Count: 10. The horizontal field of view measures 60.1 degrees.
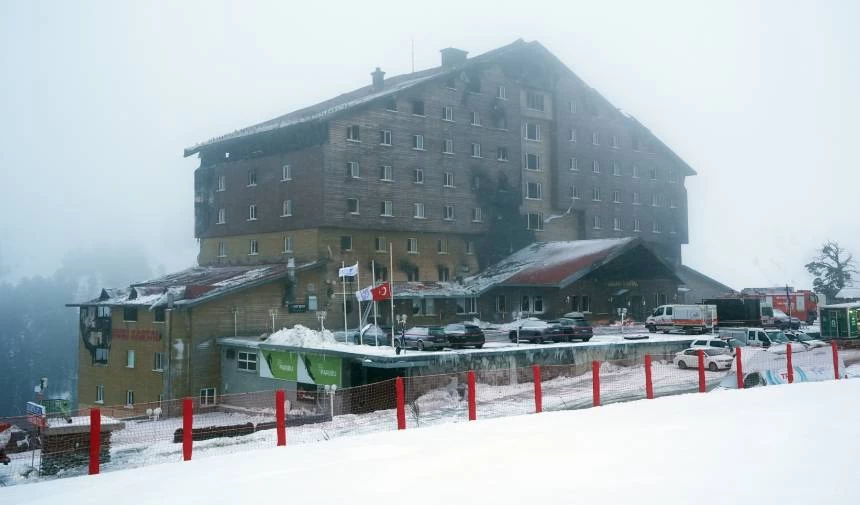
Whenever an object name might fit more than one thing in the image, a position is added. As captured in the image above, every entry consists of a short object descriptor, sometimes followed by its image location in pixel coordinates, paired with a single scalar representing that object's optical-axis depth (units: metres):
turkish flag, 34.22
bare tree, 90.56
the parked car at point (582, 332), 40.88
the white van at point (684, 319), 47.81
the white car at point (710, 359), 33.47
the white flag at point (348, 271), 37.69
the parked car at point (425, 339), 35.72
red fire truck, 67.06
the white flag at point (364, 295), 36.44
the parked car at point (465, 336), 36.09
